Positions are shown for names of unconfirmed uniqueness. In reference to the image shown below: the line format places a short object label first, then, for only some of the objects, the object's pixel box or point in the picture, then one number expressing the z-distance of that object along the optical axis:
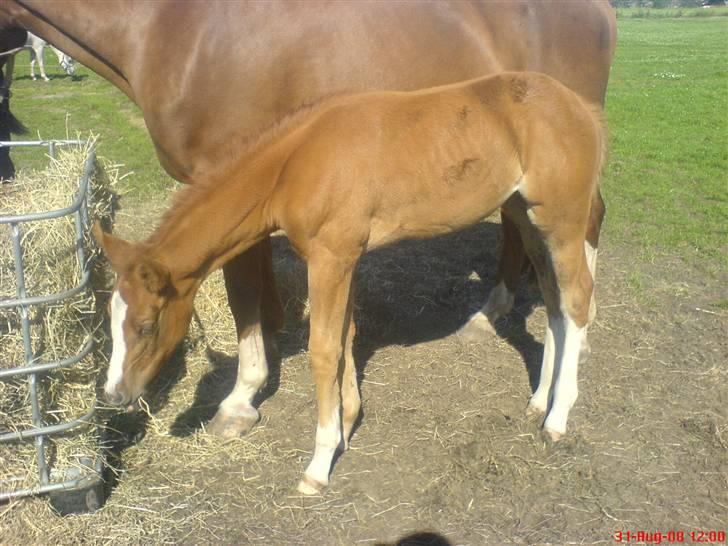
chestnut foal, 2.70
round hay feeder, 2.73
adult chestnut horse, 3.18
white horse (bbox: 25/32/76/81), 16.10
